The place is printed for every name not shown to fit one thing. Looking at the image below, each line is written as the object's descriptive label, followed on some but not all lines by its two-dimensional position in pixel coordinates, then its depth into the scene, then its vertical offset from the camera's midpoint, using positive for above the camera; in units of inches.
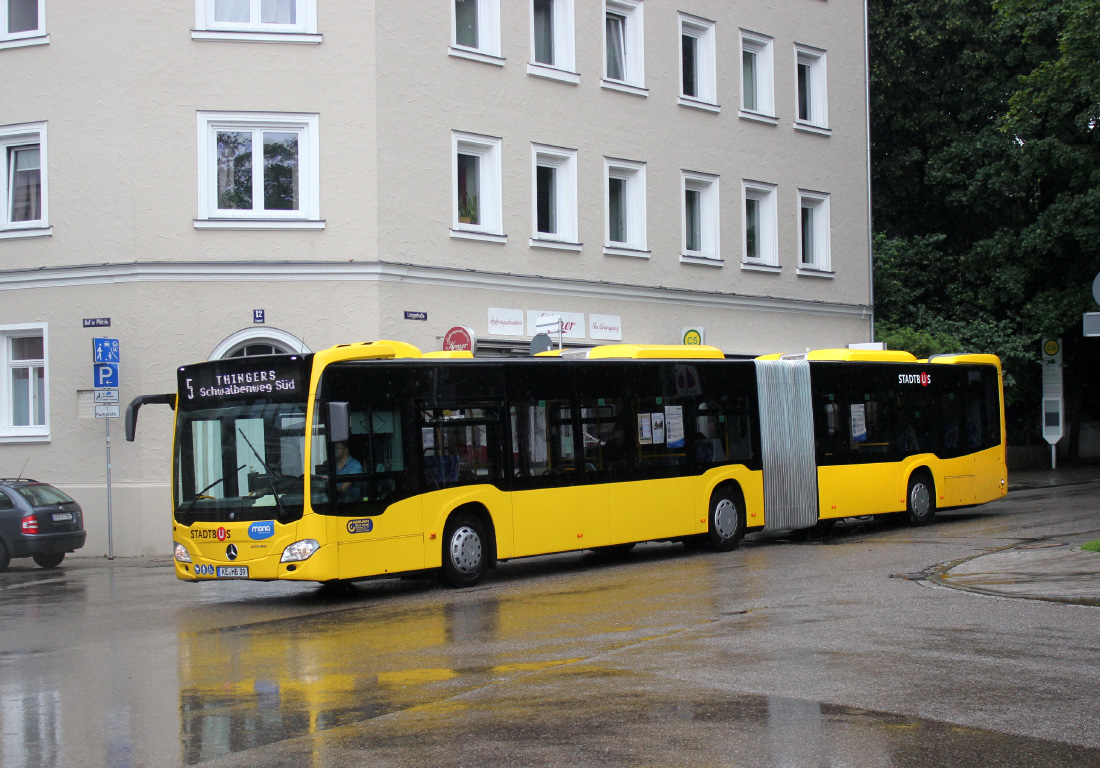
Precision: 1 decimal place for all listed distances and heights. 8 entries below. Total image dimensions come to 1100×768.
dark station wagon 757.9 -44.1
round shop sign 858.1 +63.3
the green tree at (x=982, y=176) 1350.9 +262.6
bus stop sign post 1419.8 +28.5
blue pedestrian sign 828.0 +59.3
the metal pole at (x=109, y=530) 839.1 -54.7
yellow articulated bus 534.9 -10.3
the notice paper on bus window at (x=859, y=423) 821.2 +1.3
